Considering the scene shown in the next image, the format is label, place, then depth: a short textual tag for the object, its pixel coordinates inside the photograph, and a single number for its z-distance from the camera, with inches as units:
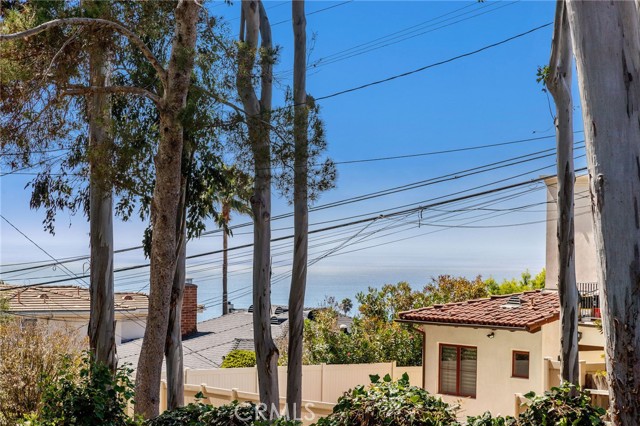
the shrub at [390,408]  225.8
